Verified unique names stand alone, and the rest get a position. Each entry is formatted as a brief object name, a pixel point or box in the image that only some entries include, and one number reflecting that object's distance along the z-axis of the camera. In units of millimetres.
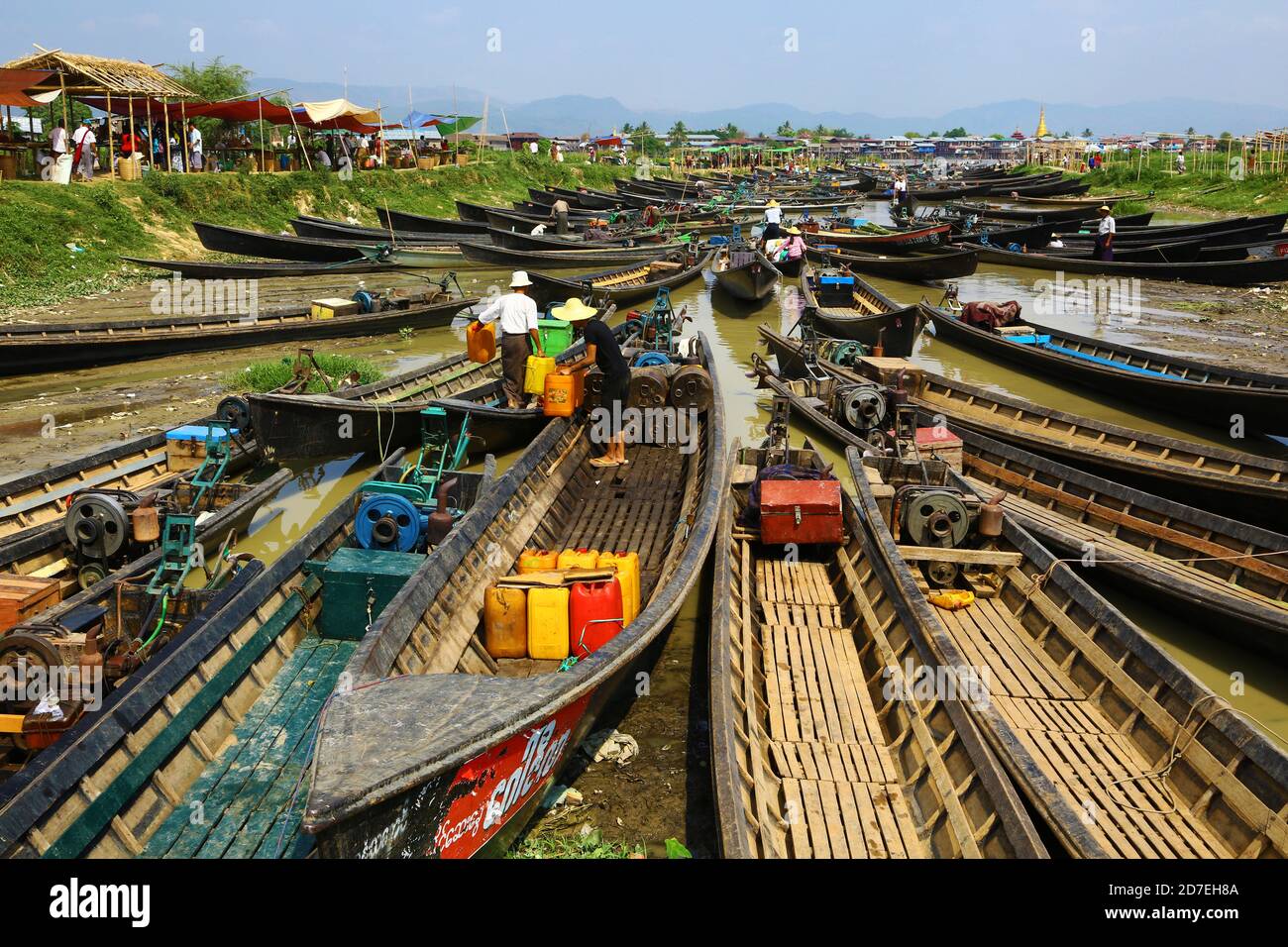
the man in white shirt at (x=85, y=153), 28031
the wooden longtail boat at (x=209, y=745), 4465
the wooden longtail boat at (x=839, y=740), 4824
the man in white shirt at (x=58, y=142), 27266
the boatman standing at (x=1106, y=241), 25969
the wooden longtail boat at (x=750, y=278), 23719
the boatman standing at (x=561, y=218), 33156
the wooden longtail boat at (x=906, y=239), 30047
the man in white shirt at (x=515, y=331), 11742
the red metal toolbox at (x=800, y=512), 8406
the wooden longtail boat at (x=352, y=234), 31531
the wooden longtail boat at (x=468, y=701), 3611
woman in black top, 10453
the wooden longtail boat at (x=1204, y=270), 25750
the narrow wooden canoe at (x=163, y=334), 15875
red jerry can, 6520
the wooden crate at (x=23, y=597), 6683
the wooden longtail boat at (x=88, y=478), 8758
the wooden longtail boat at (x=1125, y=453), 9336
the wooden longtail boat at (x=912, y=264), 27109
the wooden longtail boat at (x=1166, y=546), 7270
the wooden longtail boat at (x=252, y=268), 23797
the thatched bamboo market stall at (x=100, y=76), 26203
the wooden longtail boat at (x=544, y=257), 29344
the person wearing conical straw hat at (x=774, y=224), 29984
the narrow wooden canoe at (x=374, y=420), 10867
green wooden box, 6895
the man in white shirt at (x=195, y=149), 33156
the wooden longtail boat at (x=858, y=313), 17281
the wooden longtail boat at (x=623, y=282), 22625
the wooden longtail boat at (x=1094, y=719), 4926
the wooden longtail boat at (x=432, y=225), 36625
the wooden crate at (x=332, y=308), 18516
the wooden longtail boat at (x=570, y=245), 30891
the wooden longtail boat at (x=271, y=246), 28656
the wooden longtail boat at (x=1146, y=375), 12570
